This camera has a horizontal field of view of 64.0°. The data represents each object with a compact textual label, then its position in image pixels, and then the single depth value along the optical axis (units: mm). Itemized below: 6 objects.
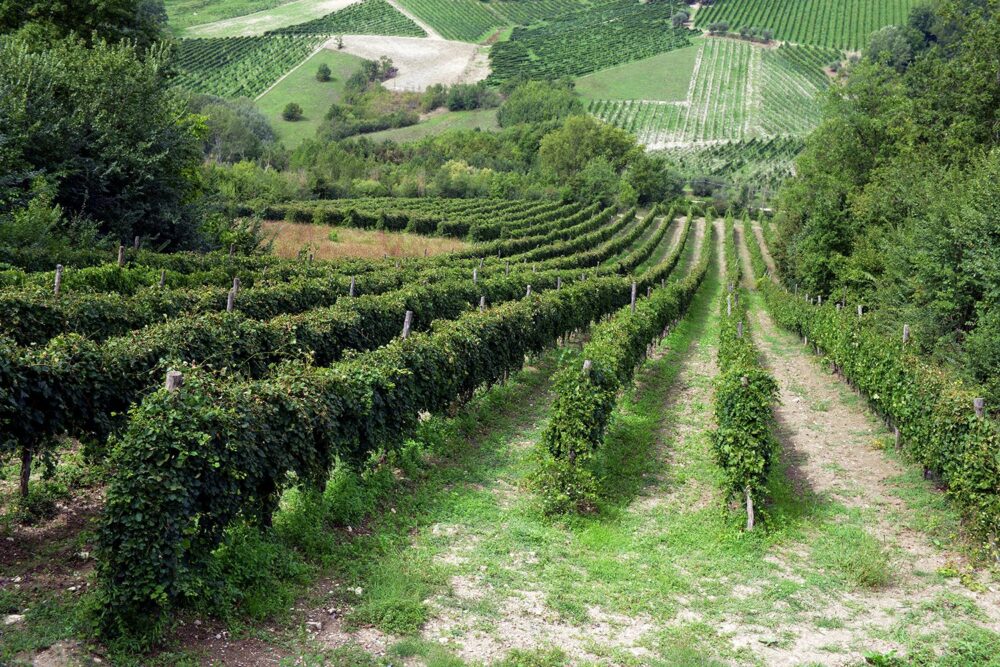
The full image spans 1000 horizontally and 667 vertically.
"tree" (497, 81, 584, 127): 151500
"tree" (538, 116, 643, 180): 122562
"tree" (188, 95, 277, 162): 100062
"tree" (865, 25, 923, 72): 123856
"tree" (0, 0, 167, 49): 34156
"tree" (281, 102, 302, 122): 143250
